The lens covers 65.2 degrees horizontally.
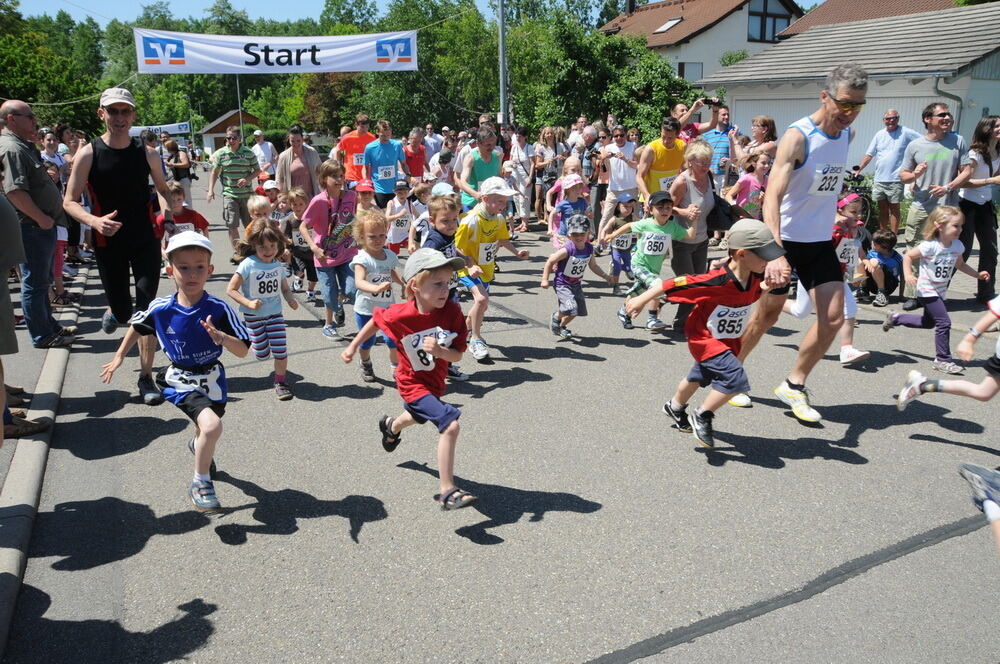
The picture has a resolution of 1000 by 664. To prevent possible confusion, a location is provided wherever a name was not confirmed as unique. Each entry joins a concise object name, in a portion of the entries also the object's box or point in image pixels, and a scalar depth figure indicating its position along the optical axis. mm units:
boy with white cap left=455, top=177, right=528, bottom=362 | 6879
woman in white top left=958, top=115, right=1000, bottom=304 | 8750
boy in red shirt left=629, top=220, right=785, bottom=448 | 4684
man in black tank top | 5398
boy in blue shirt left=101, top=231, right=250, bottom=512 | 4012
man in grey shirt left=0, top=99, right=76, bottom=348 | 6102
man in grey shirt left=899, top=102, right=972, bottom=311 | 8836
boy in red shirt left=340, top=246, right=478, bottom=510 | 4027
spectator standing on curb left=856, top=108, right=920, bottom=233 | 10461
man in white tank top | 5074
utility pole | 21672
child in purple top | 7352
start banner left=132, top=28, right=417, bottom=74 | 15219
